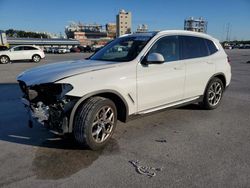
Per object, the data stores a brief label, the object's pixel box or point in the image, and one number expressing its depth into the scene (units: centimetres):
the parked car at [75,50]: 4875
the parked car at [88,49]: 4741
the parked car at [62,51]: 4370
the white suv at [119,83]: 271
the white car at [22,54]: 1698
